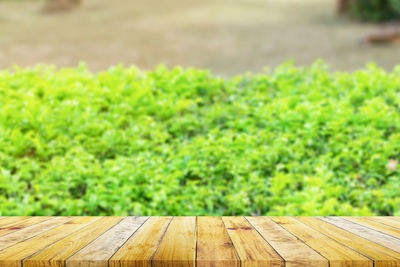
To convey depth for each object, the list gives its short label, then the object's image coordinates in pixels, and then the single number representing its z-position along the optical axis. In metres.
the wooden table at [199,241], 1.46
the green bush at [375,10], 12.03
